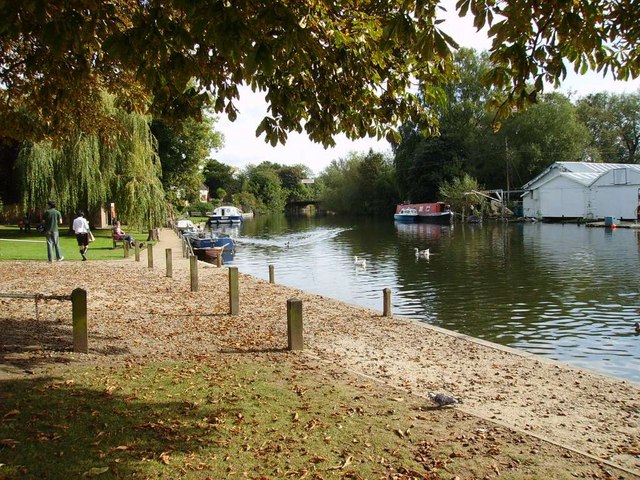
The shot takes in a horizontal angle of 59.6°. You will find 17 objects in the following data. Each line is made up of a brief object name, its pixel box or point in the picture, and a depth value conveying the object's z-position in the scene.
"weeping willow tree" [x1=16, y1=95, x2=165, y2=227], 28.91
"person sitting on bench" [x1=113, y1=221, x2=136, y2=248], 27.62
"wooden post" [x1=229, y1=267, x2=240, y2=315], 11.89
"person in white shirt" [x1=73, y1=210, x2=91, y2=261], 21.53
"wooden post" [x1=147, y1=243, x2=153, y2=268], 19.66
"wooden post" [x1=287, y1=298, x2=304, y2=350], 8.71
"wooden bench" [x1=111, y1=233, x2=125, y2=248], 27.91
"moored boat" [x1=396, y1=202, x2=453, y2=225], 64.03
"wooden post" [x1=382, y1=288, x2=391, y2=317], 12.96
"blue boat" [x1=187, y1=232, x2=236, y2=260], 29.28
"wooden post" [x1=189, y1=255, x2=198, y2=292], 15.16
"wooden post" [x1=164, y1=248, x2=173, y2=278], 17.78
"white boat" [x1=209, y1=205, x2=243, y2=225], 79.75
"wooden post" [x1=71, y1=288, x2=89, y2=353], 7.59
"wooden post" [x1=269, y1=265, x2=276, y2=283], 19.02
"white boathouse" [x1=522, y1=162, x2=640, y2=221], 50.94
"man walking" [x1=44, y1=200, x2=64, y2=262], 19.02
